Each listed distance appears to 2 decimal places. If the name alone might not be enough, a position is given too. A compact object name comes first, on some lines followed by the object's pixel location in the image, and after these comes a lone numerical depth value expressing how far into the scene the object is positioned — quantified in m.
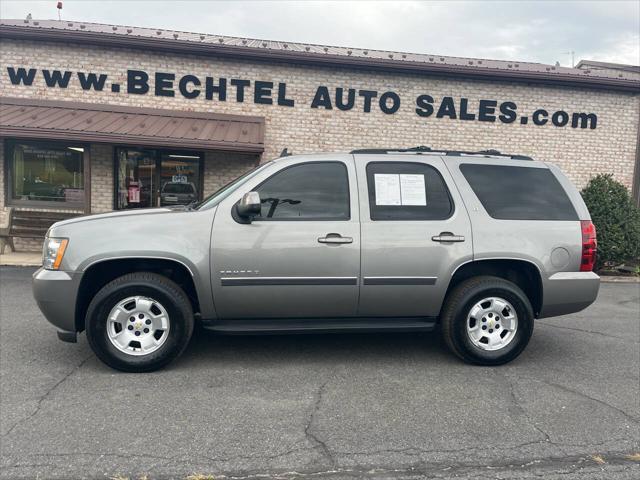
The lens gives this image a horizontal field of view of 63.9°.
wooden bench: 10.66
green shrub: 10.18
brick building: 10.75
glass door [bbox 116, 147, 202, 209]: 11.21
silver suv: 4.22
